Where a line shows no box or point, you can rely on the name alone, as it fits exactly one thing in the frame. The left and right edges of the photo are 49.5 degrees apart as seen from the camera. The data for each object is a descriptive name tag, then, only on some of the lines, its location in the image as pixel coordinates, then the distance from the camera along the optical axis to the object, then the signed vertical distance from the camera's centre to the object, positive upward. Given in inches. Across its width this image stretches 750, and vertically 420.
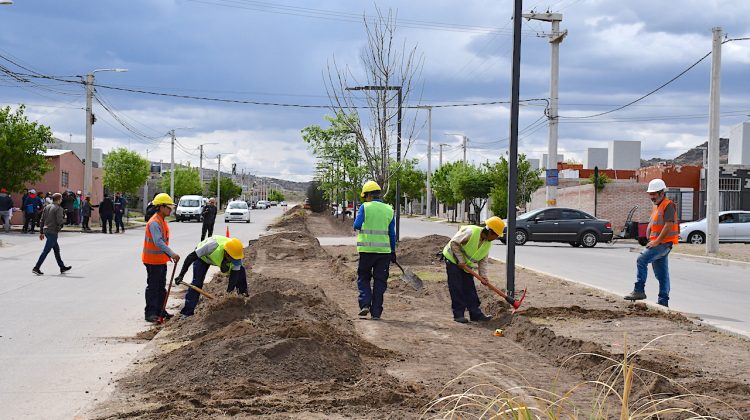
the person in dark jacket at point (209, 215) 1016.3 -21.1
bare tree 839.9 +81.2
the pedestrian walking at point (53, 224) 652.1 -23.9
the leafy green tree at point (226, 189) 4808.1 +58.7
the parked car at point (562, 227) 1173.1 -30.2
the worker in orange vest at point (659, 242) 447.5 -18.2
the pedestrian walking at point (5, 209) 1232.2 -23.3
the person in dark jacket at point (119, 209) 1369.3 -21.5
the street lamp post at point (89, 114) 1485.0 +151.4
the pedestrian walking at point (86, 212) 1357.0 -27.4
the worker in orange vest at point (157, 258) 413.4 -31.0
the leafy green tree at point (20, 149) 1327.5 +74.5
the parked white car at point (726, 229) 1244.5 -28.6
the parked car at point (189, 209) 2108.8 -28.4
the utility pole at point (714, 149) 964.6 +72.7
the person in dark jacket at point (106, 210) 1318.9 -22.6
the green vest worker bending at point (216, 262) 395.2 -31.6
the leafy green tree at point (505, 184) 1747.0 +50.4
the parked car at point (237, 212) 2068.2 -33.3
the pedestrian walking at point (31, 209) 1248.2 -22.6
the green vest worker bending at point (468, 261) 396.5 -28.1
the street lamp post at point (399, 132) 843.4 +80.6
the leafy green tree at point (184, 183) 3772.1 +68.9
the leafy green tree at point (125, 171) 2642.7 +86.7
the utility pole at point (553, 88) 1248.2 +184.2
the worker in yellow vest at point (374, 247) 403.9 -22.3
